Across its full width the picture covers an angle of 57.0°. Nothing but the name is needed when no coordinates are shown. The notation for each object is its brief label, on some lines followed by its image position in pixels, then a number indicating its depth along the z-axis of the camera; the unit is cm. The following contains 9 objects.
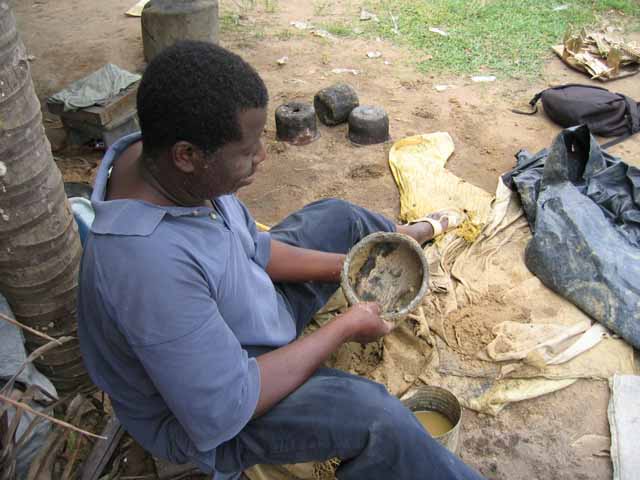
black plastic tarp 281
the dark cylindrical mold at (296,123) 449
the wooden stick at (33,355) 161
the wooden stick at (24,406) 115
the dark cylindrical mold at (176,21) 530
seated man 142
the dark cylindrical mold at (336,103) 466
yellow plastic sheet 362
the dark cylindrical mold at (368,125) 445
